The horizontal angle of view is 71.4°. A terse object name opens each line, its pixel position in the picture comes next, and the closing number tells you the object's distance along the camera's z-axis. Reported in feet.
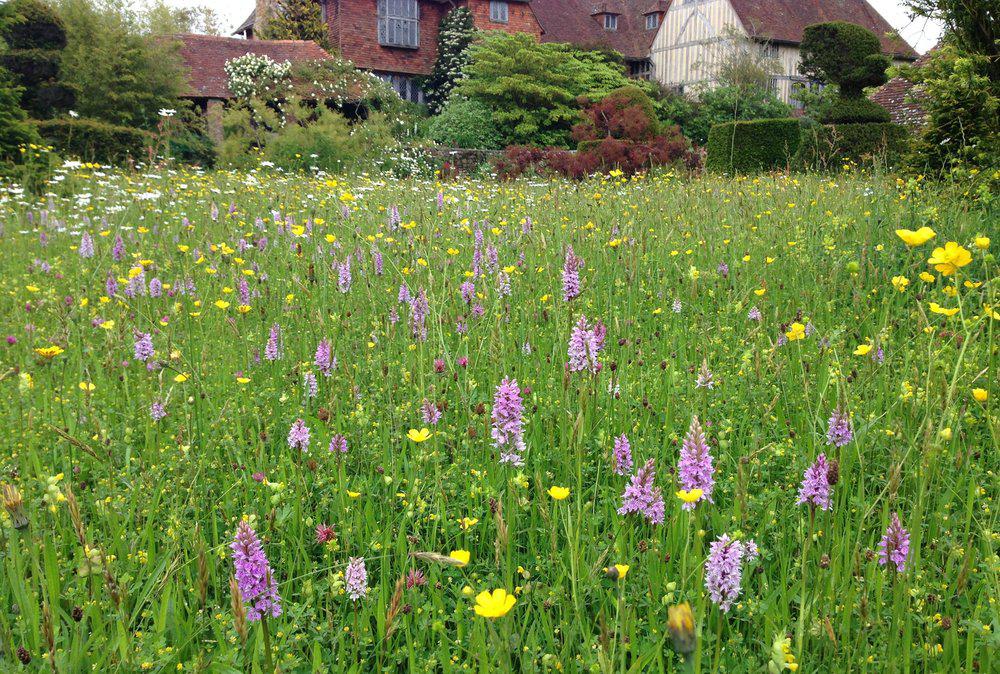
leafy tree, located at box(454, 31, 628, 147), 85.66
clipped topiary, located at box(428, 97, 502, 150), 82.74
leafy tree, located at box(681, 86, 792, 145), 101.09
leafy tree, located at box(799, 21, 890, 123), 65.92
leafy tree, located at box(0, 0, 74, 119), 54.29
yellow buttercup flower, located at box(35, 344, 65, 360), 7.63
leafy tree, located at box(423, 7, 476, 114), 103.50
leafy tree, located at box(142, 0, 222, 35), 113.50
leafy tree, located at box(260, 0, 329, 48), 108.78
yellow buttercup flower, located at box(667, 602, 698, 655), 2.63
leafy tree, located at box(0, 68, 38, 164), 35.02
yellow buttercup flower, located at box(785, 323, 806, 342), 8.18
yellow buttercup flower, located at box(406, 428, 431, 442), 5.86
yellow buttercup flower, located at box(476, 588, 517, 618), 3.24
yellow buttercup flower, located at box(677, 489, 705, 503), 4.33
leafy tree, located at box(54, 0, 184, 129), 54.03
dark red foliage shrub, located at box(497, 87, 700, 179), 46.53
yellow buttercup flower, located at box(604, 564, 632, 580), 3.16
